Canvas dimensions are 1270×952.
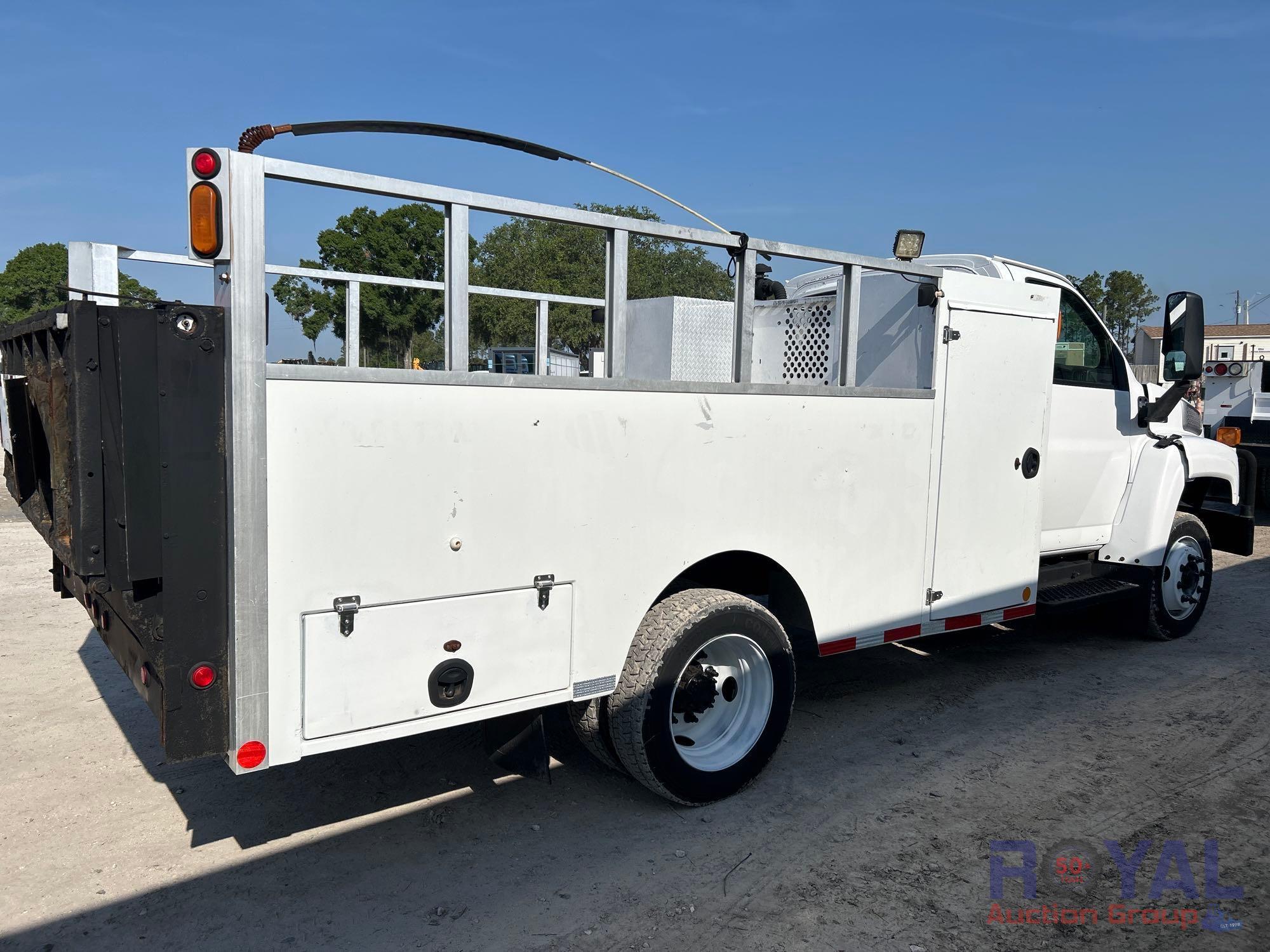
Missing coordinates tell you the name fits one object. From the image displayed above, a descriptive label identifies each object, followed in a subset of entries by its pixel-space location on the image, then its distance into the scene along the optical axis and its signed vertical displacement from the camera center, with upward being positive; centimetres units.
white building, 5285 +501
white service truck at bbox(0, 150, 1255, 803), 271 -40
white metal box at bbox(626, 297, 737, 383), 504 +27
